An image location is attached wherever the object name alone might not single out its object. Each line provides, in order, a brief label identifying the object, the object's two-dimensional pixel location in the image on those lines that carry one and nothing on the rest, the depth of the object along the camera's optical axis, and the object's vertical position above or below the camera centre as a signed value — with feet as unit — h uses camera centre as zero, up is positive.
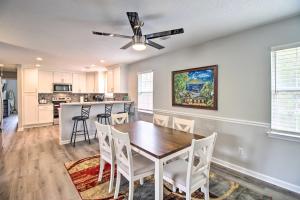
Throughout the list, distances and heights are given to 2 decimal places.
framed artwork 9.98 +0.71
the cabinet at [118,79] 18.08 +2.27
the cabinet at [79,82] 24.23 +2.41
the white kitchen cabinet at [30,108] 19.15 -1.31
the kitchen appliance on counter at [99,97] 22.68 +0.08
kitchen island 13.69 -1.85
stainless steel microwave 22.11 +1.54
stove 21.49 -1.29
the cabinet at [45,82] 21.04 +2.21
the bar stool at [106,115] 15.09 -1.70
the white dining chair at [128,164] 5.76 -2.78
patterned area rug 6.64 -4.24
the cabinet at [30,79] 18.98 +2.28
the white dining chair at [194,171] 5.01 -2.77
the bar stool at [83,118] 13.69 -1.81
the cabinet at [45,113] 20.51 -2.12
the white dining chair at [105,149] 7.02 -2.47
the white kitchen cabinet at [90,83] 25.30 +2.38
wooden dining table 5.21 -1.84
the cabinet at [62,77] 22.40 +3.00
